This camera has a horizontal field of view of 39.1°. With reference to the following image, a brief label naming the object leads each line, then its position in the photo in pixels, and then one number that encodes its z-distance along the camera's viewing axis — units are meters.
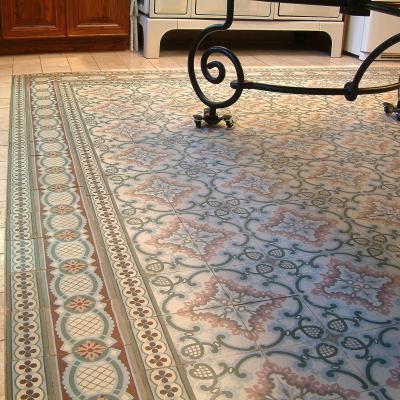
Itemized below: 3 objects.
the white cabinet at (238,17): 3.47
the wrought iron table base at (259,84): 1.72
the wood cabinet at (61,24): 3.33
